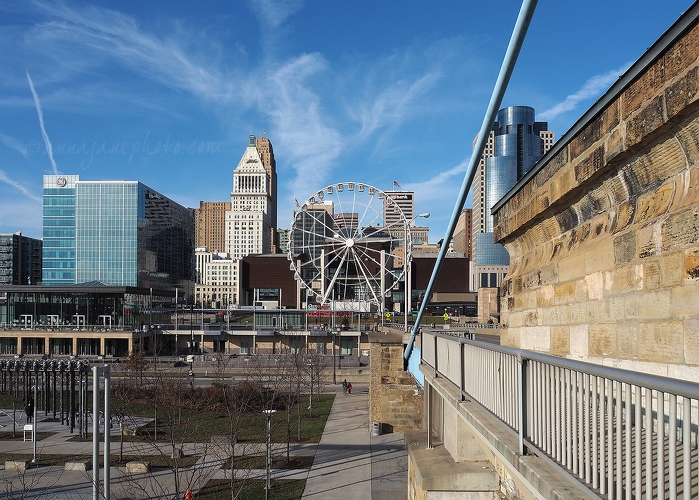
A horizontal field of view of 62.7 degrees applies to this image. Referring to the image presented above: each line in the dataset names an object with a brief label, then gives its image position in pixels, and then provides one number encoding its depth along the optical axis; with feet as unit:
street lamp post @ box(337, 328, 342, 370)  189.96
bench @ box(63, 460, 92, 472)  64.39
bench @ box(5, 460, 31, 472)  63.71
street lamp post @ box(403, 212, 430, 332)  202.49
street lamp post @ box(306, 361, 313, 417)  99.17
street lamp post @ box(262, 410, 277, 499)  56.50
